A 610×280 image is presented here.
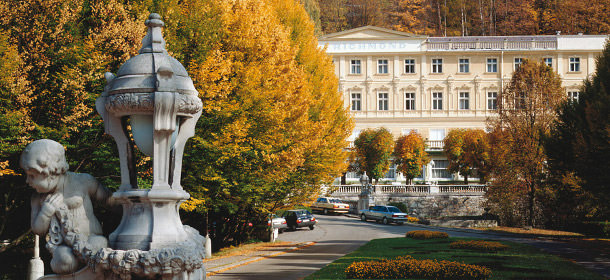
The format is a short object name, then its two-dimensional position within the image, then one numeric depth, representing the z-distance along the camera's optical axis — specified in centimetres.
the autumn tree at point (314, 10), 7975
